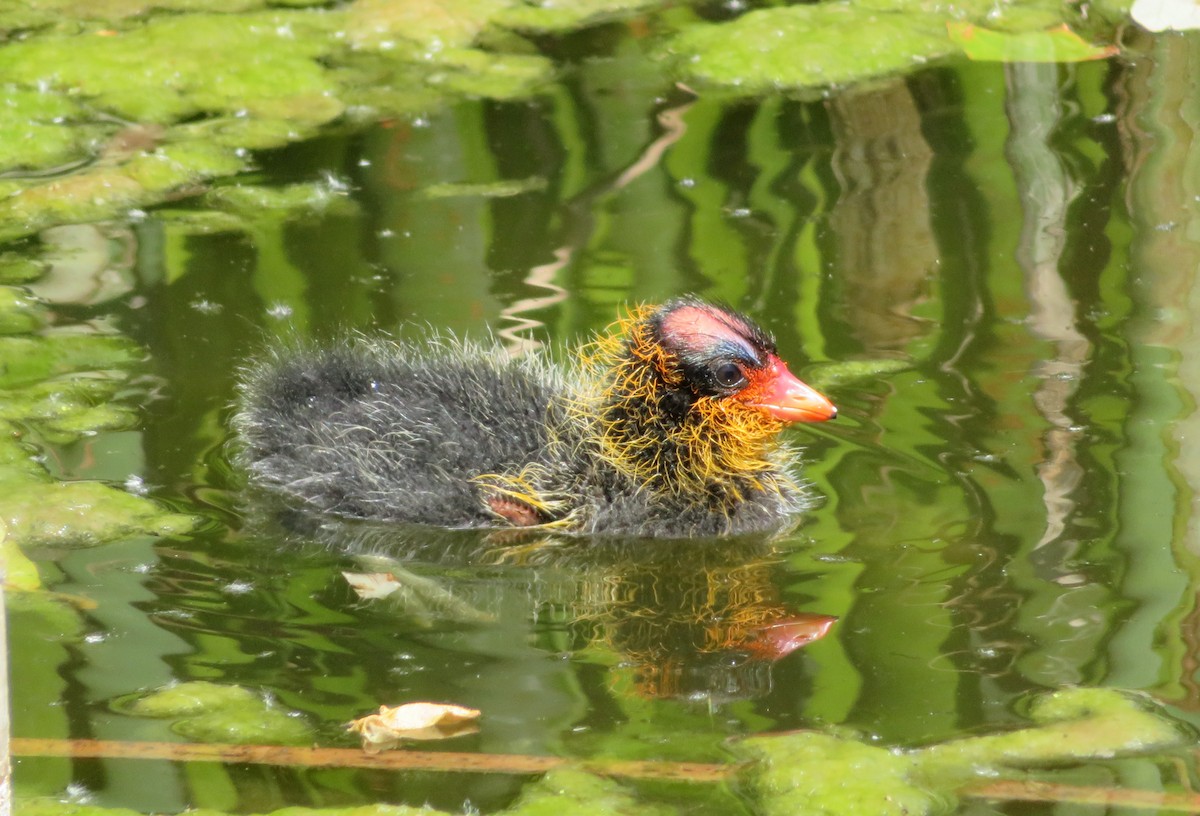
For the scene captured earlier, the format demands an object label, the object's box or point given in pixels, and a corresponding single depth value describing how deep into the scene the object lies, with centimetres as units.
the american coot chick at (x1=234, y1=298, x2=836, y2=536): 808
